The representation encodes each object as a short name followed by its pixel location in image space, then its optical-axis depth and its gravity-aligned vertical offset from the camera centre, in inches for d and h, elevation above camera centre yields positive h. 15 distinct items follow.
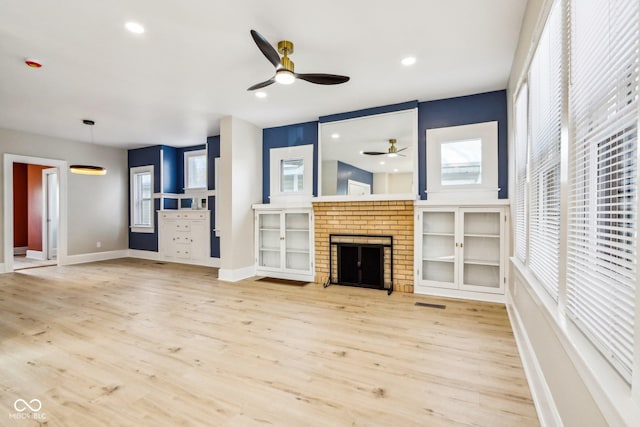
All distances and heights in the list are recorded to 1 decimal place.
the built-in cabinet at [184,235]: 267.4 -21.0
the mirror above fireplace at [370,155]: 178.7 +34.8
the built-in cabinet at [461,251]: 158.4 -21.8
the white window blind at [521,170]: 106.9 +15.7
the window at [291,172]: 213.3 +28.2
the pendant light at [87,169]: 212.8 +30.2
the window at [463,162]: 163.0 +27.3
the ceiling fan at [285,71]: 102.5 +51.9
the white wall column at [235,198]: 205.2 +9.7
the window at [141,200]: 305.7 +12.0
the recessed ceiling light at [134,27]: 104.4 +64.1
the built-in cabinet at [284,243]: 211.5 -22.4
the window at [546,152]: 66.9 +15.2
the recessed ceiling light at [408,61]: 128.3 +64.2
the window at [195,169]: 291.4 +40.8
